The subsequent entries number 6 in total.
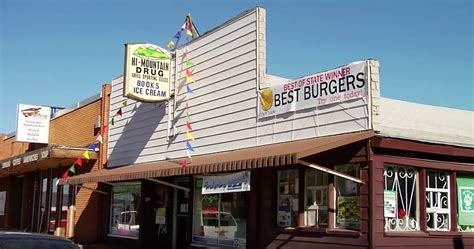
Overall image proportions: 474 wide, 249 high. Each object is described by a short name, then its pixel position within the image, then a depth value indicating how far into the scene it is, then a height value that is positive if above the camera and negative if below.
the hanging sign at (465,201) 12.18 +0.30
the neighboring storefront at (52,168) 20.34 +1.61
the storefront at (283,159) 10.84 +1.09
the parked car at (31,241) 7.17 -0.43
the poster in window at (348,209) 10.92 +0.07
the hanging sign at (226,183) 12.55 +0.62
